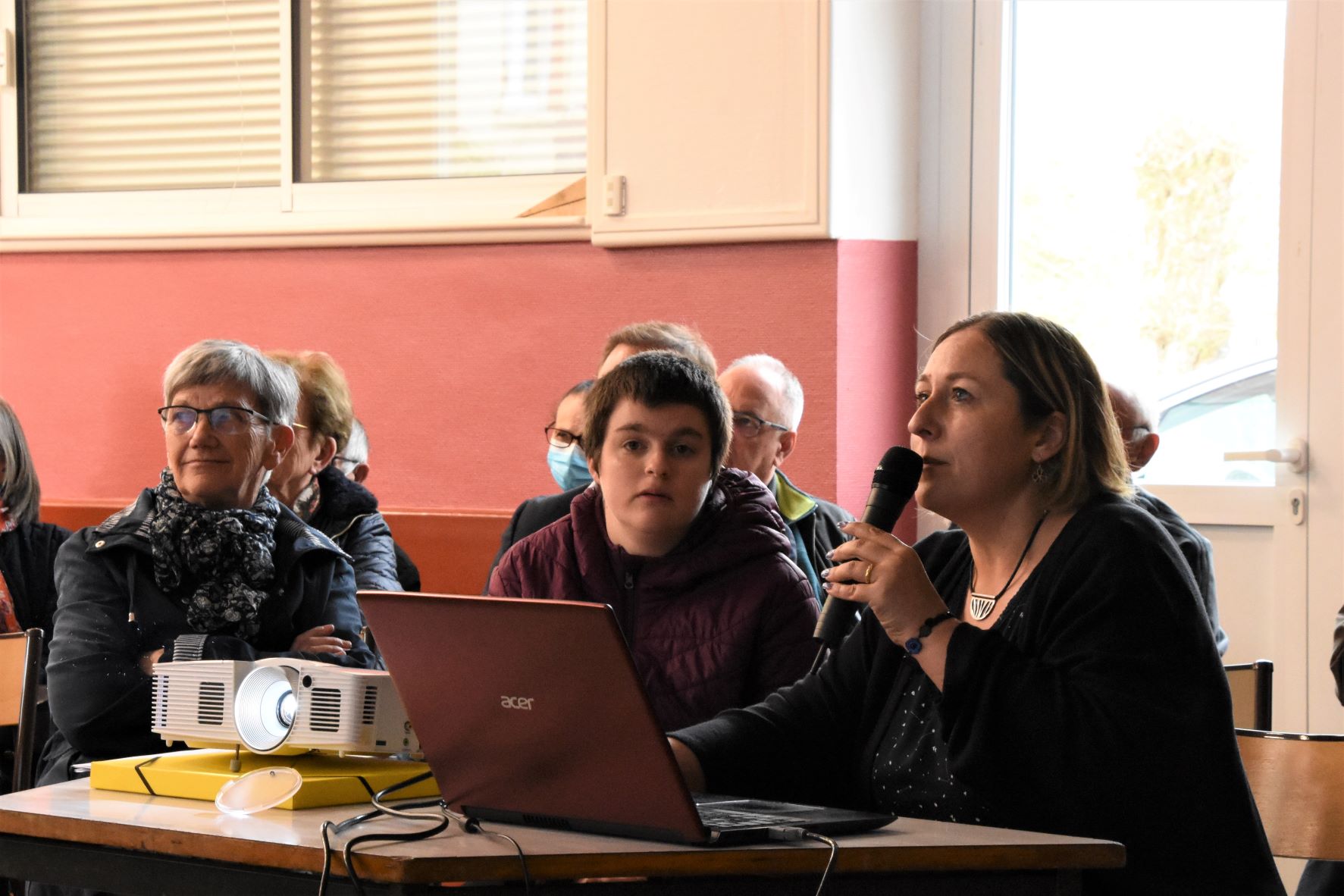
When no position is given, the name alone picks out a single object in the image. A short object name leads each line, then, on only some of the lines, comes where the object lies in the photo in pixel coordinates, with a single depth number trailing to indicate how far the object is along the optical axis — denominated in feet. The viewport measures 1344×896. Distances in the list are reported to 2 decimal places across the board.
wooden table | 8.81
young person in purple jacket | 14.81
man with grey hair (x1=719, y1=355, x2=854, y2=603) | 20.59
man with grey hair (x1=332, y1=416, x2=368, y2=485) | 23.82
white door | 23.08
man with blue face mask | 22.02
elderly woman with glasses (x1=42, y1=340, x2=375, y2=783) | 16.36
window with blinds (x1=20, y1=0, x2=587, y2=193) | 27.48
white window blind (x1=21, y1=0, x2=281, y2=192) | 29.64
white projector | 10.78
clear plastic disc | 10.38
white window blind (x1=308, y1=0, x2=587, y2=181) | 27.27
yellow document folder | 10.54
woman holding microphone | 10.89
